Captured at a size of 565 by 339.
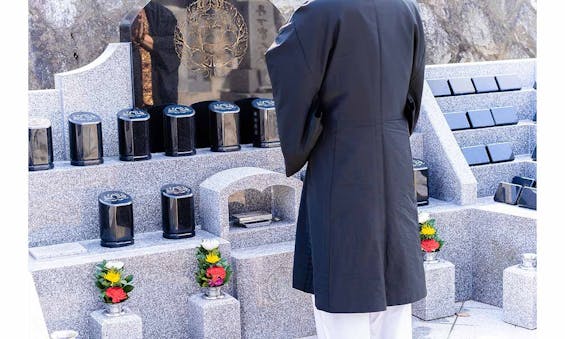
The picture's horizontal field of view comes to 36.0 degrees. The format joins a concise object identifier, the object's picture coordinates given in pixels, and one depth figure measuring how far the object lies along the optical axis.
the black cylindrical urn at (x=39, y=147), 5.45
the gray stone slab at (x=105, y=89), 5.84
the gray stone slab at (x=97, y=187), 5.41
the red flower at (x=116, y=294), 4.86
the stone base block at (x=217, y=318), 5.12
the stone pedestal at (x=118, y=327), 4.82
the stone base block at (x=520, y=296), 5.64
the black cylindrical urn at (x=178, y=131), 5.89
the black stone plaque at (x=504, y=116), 7.41
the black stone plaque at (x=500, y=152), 7.03
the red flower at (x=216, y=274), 5.13
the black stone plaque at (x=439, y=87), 7.32
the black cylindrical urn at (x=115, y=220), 5.33
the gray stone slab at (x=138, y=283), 4.94
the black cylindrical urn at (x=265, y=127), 6.21
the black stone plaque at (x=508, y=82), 7.77
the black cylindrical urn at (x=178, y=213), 5.50
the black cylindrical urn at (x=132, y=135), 5.73
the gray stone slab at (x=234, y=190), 5.50
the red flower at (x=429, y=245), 5.84
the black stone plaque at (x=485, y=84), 7.59
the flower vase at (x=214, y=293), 5.21
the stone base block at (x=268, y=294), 5.39
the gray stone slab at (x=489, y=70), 7.59
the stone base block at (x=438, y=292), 5.83
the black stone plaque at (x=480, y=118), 7.23
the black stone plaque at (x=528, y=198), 6.18
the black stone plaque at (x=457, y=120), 7.11
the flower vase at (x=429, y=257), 5.89
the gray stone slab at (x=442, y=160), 6.40
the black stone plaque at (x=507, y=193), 6.36
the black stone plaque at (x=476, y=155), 6.91
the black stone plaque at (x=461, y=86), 7.41
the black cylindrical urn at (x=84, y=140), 5.59
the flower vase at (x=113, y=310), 4.91
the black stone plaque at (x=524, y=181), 6.62
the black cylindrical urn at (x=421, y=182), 6.32
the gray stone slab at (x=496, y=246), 6.03
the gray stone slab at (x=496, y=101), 7.36
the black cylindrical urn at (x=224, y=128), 6.07
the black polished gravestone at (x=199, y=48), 6.08
